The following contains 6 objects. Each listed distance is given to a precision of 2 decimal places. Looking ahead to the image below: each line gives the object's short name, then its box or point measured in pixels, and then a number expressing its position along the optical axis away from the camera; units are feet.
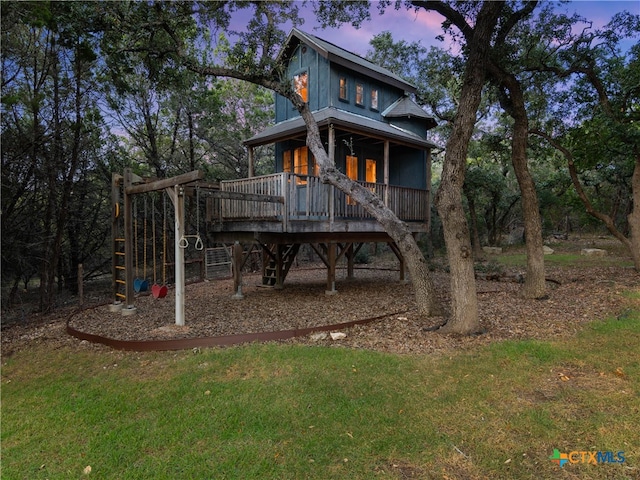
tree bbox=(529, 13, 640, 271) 31.27
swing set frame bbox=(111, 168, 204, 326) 22.58
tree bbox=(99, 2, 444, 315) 22.89
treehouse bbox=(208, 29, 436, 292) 30.09
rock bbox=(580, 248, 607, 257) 56.13
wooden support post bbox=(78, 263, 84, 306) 30.53
